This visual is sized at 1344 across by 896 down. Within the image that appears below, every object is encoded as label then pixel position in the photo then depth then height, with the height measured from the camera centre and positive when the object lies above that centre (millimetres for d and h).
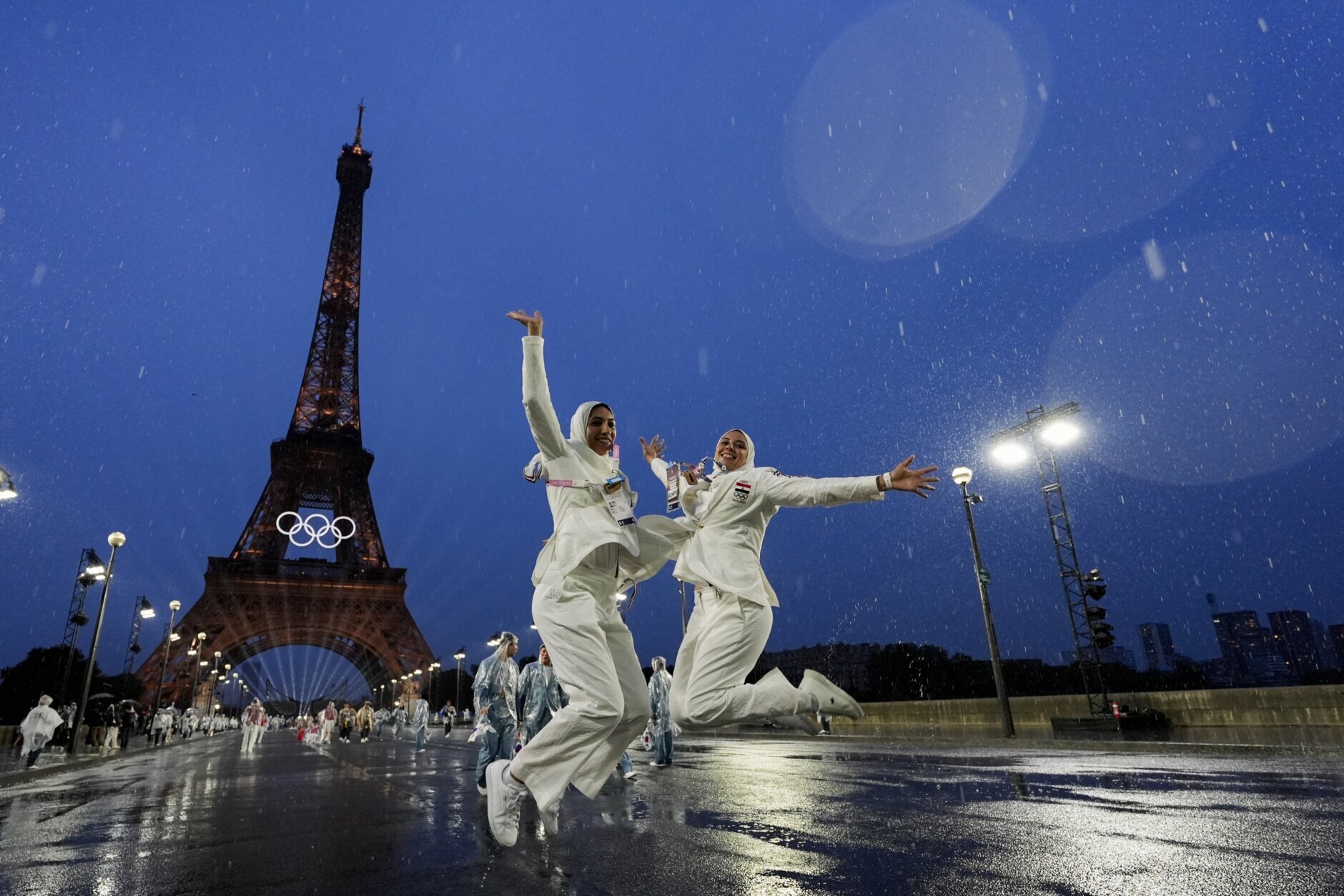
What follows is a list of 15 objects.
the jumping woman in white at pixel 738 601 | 4305 +621
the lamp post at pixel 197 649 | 42219 +5133
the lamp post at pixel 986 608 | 16250 +1854
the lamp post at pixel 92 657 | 19688 +2145
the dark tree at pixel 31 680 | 37594 +3446
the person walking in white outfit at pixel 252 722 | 26344 +592
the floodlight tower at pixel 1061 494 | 18500 +5512
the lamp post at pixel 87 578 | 21406 +4555
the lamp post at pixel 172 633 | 31188 +5145
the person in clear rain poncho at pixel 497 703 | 10406 +282
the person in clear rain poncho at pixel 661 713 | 11985 +45
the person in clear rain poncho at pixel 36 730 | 15602 +422
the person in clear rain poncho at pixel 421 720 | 21859 +259
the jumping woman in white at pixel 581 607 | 4031 +570
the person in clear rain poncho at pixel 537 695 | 10344 +351
